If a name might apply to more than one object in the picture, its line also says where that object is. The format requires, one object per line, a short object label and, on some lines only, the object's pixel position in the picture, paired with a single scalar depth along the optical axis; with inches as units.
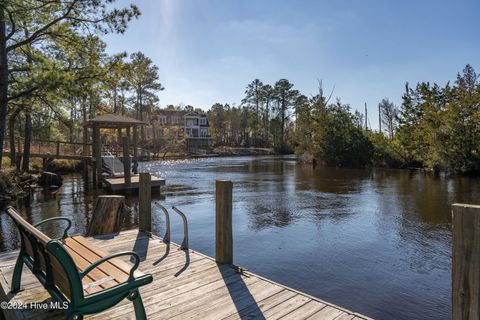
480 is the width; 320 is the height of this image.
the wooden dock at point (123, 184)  627.5
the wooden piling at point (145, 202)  257.9
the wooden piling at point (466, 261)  89.1
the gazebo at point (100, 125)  709.3
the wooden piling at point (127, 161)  619.5
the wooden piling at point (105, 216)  257.3
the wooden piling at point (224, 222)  188.5
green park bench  98.9
